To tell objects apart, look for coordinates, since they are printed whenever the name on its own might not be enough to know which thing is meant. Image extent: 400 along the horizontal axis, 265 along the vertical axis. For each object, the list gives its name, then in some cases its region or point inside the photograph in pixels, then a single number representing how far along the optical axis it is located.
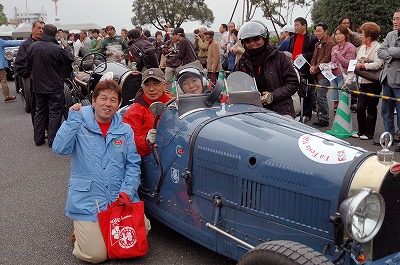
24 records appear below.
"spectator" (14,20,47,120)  7.99
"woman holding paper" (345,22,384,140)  7.31
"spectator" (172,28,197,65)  11.18
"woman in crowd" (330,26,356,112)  8.05
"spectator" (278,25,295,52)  11.04
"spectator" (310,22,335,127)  8.34
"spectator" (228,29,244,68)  10.96
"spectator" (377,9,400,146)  6.62
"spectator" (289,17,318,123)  8.81
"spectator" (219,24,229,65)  14.46
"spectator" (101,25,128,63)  11.14
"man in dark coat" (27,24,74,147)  7.20
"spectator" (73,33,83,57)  15.24
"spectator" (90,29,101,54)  12.13
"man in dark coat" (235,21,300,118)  4.61
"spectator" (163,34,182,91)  11.43
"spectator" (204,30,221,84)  12.12
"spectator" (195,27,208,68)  13.39
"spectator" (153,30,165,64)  17.11
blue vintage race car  2.61
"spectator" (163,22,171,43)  17.43
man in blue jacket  3.69
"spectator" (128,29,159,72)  9.44
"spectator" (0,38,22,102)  11.66
